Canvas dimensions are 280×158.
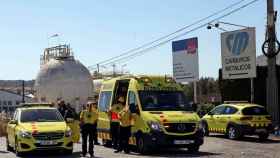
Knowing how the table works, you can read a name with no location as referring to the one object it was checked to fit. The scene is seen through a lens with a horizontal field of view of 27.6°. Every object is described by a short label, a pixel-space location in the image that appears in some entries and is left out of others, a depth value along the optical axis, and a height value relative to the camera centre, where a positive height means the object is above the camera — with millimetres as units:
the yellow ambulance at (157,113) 16625 -360
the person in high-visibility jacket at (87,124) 17422 -697
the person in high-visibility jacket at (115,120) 19141 -626
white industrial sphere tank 51719 +1736
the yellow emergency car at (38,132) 16797 -900
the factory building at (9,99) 96712 +455
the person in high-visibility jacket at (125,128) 17484 -827
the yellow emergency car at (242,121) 22234 -779
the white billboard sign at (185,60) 32625 +2420
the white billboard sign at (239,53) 27203 +2355
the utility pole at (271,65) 26547 +1669
